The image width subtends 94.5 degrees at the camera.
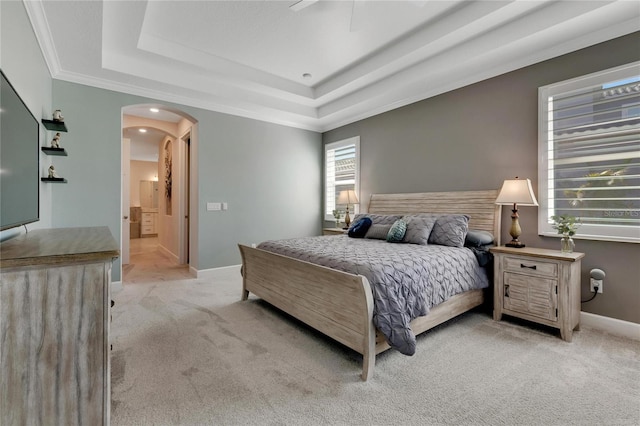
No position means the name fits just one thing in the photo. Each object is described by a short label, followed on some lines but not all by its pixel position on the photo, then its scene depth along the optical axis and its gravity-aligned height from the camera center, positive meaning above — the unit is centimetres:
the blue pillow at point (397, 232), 331 -24
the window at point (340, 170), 521 +75
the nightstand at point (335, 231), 473 -35
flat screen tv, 134 +25
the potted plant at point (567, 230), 261 -16
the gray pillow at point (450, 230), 308 -20
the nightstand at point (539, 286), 244 -66
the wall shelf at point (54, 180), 299 +29
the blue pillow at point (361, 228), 378 -23
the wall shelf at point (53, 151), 298 +59
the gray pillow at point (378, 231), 356 -26
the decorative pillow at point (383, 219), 376 -11
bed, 195 -67
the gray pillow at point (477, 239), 309 -29
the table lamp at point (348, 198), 491 +20
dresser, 106 -48
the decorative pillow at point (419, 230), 320 -21
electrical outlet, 265 -64
